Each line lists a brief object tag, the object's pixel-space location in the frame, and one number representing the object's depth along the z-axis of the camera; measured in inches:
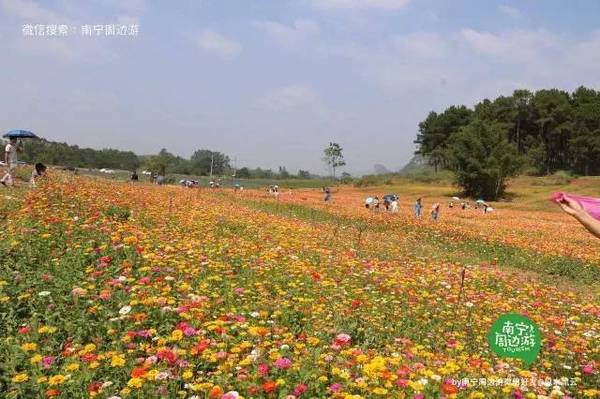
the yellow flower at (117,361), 162.4
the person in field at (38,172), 708.7
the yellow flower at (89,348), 172.0
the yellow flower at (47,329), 185.2
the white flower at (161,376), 154.6
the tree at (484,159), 2794.5
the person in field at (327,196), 1790.1
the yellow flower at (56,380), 149.1
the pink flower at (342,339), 201.3
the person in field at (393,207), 1299.2
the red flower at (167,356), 166.4
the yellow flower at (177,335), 178.1
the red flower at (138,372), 152.0
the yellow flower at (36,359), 161.8
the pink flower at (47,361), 165.8
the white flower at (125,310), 211.6
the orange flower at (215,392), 144.0
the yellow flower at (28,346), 172.7
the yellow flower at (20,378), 152.4
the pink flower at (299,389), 151.2
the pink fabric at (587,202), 168.4
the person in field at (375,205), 1340.8
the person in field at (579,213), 164.1
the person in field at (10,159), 678.5
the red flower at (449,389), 156.1
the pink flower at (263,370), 159.8
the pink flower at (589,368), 199.6
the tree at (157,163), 5103.3
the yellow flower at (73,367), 156.7
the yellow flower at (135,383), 144.0
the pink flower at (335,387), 154.9
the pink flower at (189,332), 185.3
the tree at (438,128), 4436.5
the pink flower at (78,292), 228.1
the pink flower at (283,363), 163.9
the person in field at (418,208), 1266.0
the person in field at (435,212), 1175.9
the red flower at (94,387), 151.3
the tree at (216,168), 7401.6
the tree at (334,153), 5868.1
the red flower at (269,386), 147.9
